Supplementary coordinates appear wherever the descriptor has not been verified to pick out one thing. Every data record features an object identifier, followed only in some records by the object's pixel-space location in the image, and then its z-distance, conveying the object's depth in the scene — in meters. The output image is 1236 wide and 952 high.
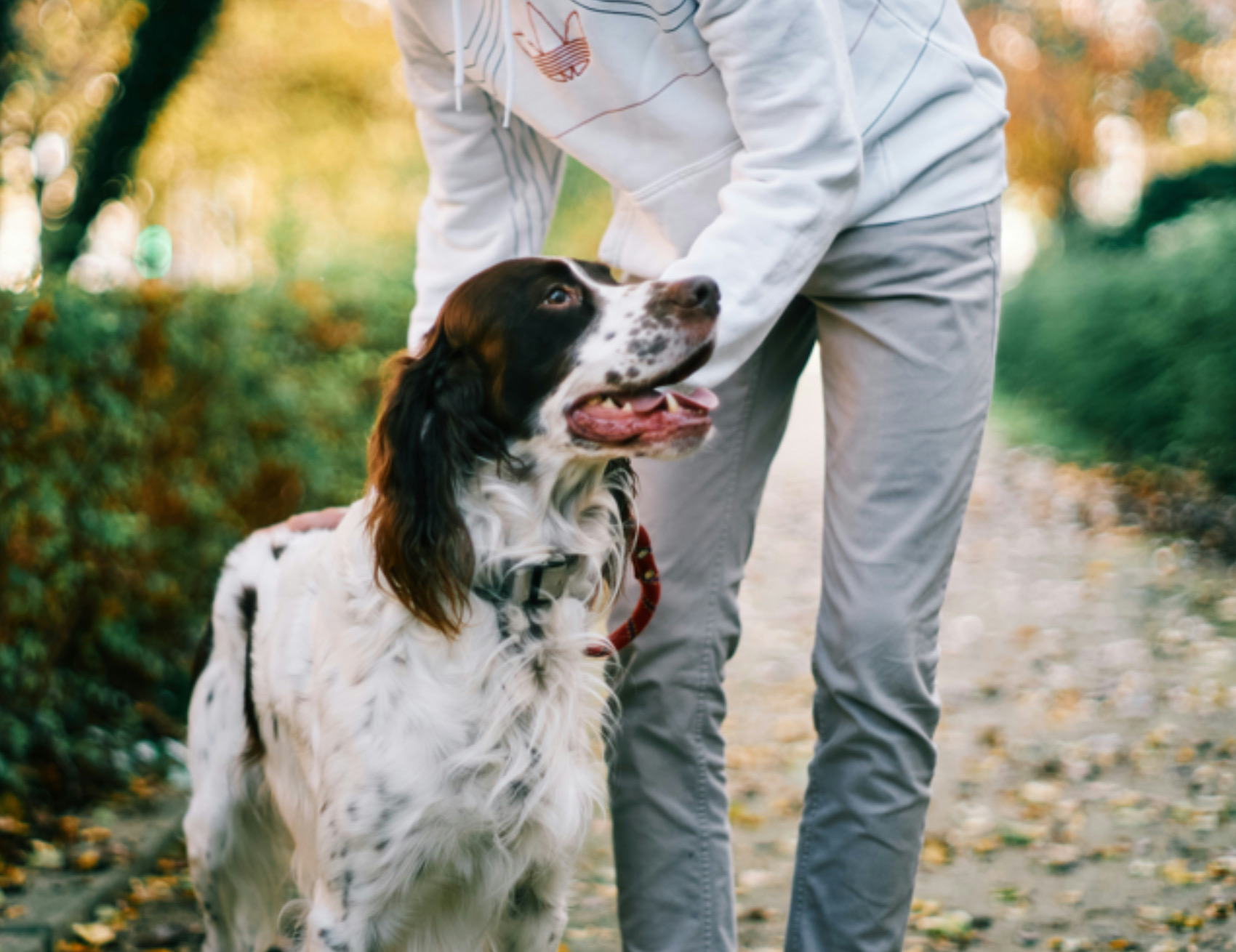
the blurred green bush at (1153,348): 7.21
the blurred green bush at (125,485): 3.47
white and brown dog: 1.94
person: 1.84
